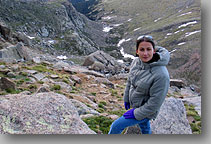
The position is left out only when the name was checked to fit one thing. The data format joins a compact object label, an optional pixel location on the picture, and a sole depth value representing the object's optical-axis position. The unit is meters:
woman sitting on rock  3.29
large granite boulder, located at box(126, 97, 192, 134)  4.96
